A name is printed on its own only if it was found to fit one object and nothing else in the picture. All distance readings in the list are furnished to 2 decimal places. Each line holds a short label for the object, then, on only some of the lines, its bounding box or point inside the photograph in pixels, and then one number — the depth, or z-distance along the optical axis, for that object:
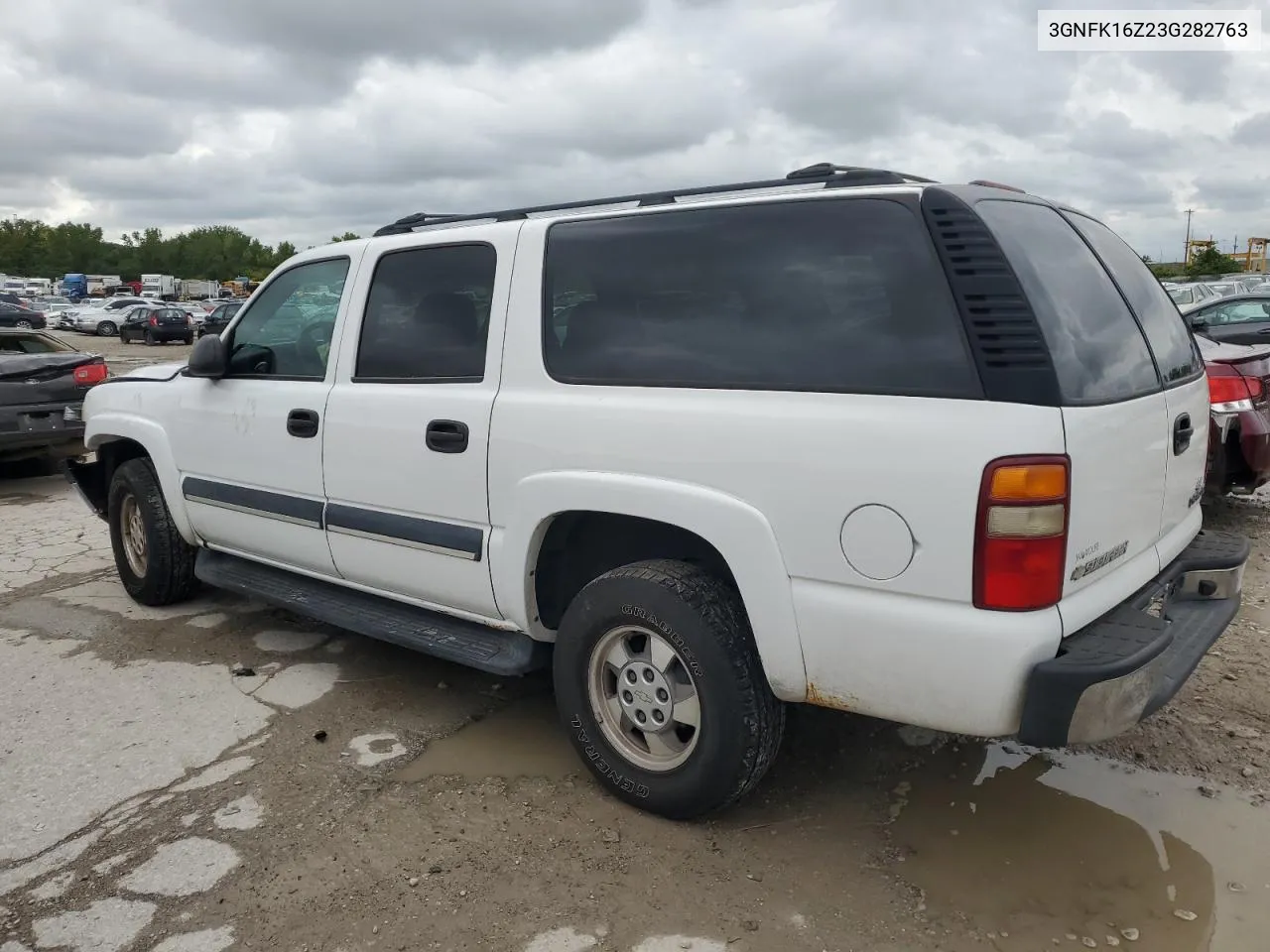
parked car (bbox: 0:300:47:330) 23.11
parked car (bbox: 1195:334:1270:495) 5.60
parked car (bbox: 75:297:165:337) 39.94
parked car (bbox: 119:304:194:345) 33.09
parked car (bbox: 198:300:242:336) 23.91
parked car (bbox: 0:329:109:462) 8.20
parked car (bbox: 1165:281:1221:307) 20.69
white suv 2.37
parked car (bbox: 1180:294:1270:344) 9.59
